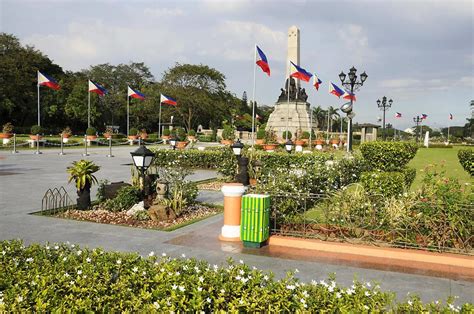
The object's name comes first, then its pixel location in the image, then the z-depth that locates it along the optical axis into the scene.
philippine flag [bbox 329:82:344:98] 26.89
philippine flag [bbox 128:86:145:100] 32.05
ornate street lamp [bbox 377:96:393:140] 34.53
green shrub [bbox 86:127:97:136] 38.72
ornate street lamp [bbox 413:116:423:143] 59.53
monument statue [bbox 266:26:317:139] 46.03
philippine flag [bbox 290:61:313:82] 23.22
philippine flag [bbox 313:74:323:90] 27.52
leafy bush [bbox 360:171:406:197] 9.77
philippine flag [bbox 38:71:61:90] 28.05
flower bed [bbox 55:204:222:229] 8.41
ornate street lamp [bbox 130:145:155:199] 8.21
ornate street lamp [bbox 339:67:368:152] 18.33
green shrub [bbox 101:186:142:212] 9.27
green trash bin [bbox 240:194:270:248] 6.70
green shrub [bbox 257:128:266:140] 41.34
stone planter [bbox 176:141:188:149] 29.22
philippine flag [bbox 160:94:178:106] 34.86
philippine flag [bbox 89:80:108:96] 29.84
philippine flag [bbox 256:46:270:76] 18.26
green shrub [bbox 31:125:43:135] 33.79
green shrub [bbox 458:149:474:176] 13.38
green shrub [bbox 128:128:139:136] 46.09
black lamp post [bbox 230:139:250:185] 13.39
